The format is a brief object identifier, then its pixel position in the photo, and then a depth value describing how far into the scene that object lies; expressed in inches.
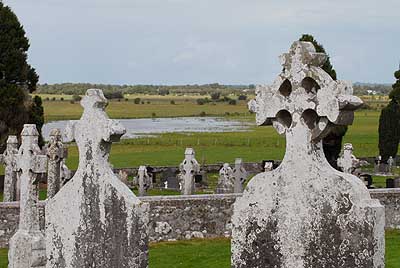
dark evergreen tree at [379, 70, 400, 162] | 1862.7
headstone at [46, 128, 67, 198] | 916.0
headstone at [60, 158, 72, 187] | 1130.2
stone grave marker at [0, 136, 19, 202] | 1076.8
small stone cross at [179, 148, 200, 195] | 1123.3
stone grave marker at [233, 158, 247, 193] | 1162.8
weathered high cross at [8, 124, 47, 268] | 499.8
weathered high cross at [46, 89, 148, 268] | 317.4
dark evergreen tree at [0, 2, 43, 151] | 1460.4
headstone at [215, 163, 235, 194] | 1197.8
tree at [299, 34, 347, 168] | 1656.5
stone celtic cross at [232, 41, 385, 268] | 262.2
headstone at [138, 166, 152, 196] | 1187.3
